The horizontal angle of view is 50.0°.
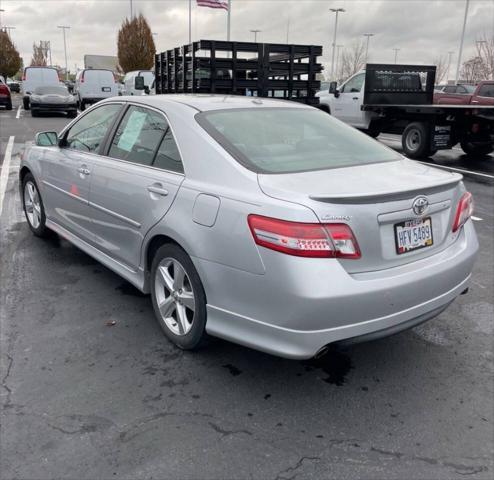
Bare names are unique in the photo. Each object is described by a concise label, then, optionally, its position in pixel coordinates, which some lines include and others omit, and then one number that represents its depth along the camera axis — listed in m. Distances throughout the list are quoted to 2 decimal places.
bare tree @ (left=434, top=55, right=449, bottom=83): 59.91
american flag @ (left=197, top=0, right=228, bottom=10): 21.95
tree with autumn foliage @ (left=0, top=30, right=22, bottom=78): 61.75
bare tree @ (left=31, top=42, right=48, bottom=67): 81.59
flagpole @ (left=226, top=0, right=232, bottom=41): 27.46
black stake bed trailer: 10.69
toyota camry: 2.52
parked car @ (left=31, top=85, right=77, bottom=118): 20.98
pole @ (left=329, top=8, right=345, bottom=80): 56.44
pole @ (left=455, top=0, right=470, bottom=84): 42.90
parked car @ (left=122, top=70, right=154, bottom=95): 23.30
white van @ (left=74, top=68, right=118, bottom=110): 24.22
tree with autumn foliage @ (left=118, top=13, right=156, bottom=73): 47.94
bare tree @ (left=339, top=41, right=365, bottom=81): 61.22
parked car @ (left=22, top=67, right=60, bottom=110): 24.59
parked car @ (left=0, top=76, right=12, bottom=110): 24.25
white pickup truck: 11.42
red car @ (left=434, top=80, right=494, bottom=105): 17.72
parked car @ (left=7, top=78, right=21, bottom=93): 50.51
